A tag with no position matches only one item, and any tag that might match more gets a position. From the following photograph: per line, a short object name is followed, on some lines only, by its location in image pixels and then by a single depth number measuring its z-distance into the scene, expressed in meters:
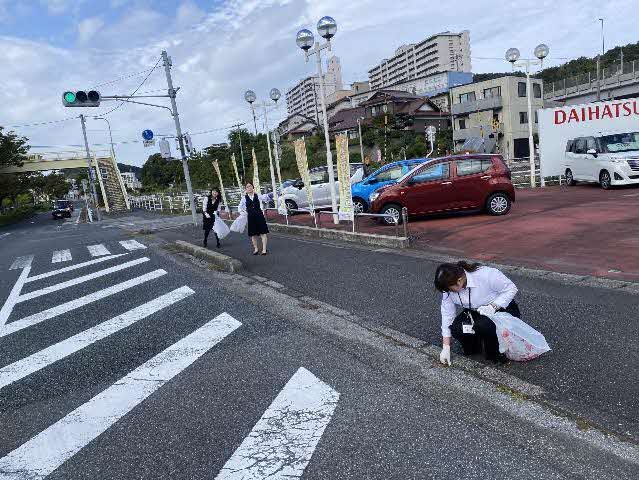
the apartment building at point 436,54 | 116.00
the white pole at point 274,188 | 17.83
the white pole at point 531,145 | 15.43
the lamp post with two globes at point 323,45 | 11.30
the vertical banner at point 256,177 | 16.94
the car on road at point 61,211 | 41.74
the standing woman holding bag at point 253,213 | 10.46
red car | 12.12
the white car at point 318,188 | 17.03
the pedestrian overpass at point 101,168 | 45.31
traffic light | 14.42
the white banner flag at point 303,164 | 13.98
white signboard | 17.16
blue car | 14.92
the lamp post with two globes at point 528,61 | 16.19
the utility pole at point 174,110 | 20.20
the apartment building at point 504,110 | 45.88
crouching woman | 3.89
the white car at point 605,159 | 14.43
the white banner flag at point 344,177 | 11.75
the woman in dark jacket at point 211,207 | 12.02
